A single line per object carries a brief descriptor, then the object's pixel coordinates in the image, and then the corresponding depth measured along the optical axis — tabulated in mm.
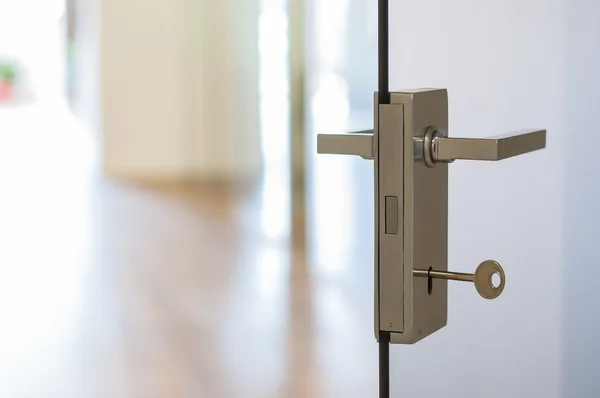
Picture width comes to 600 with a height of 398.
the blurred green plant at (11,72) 15163
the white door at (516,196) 823
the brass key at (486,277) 799
